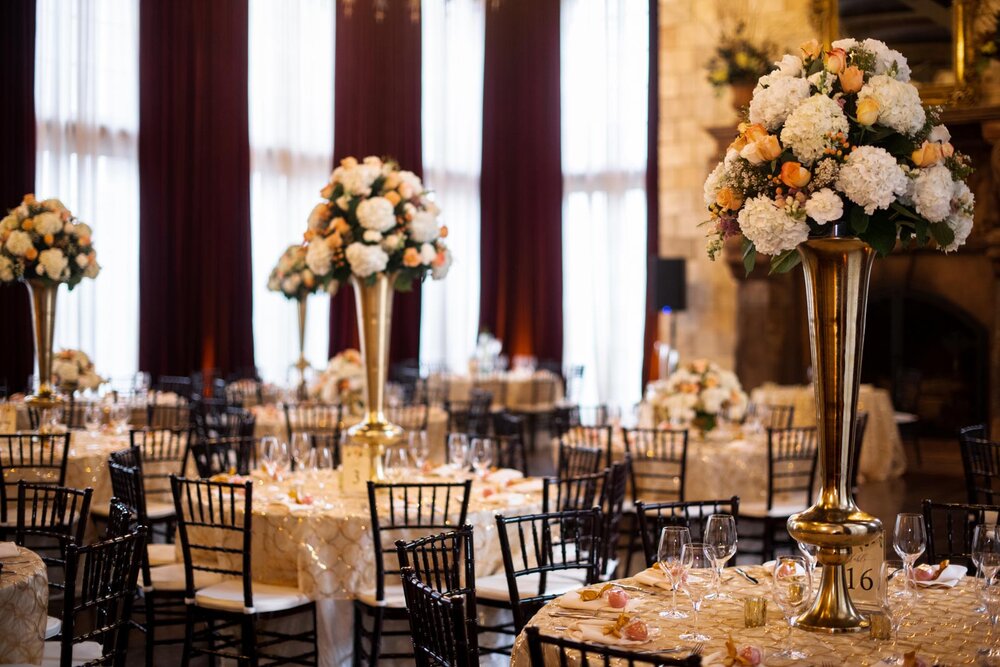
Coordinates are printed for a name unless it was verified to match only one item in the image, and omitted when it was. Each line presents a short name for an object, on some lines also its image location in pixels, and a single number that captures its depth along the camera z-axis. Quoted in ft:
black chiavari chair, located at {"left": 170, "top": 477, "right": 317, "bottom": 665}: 15.17
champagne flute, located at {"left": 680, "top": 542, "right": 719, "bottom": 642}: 10.07
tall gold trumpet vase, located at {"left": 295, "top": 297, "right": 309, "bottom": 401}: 36.24
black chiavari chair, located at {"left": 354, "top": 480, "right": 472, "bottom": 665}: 15.62
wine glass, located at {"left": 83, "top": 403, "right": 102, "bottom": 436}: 25.44
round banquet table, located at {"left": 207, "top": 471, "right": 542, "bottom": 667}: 16.03
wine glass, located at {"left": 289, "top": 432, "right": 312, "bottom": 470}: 18.79
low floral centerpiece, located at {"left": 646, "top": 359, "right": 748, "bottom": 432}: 24.08
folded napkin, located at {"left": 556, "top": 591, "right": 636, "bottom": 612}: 10.54
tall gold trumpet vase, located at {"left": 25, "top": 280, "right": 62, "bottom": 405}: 25.82
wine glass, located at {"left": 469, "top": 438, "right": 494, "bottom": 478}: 18.81
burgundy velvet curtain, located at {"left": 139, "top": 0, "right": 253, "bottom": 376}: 42.16
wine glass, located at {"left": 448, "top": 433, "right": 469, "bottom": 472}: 18.89
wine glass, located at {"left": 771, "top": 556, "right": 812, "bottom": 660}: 9.32
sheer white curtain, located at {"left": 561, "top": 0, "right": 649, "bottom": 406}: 51.78
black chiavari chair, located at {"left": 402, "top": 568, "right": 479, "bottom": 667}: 8.97
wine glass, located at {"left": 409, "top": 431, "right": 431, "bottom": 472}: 18.90
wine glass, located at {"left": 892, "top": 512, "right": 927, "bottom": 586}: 10.60
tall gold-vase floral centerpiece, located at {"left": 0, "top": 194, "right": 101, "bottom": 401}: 25.58
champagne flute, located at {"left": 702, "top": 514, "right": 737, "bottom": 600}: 10.36
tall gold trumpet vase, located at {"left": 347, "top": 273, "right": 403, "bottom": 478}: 17.95
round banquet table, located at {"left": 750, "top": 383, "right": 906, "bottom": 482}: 33.68
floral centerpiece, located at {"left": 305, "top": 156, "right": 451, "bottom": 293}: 17.53
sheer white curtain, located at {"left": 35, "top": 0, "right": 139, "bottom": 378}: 39.68
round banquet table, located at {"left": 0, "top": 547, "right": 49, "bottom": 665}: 11.33
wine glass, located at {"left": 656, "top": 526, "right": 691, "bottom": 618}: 10.06
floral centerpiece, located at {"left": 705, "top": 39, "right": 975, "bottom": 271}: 9.09
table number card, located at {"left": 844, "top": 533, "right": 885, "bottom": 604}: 10.13
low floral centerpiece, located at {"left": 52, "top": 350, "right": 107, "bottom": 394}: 29.12
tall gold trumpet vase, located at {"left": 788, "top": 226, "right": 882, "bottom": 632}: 9.68
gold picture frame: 35.09
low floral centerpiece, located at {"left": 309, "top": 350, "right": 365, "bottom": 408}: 28.99
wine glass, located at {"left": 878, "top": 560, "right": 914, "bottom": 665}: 9.51
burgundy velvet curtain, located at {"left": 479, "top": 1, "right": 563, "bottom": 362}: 53.16
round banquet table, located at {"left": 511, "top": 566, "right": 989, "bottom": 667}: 9.21
